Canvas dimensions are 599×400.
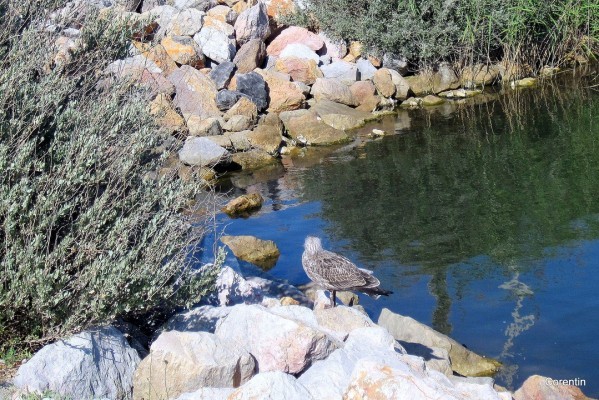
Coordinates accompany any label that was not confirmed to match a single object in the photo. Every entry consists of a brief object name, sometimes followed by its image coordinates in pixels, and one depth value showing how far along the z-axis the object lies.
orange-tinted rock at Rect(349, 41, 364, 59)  24.00
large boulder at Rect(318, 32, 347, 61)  24.19
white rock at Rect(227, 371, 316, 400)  5.20
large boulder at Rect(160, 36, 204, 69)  21.28
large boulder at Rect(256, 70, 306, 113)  20.53
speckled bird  8.76
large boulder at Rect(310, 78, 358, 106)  21.17
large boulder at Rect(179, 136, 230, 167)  16.14
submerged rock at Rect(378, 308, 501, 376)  8.60
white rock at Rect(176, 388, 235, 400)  5.56
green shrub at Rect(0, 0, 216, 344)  6.38
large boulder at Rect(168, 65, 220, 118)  19.37
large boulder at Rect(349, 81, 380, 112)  21.59
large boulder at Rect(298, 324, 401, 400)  5.73
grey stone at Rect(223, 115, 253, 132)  18.91
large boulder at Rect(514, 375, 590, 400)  7.46
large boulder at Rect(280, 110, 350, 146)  19.23
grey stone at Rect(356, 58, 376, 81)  23.00
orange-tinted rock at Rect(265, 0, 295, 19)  25.05
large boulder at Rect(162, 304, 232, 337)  7.18
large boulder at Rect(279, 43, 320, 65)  22.91
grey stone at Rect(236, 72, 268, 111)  20.28
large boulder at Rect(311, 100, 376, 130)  20.17
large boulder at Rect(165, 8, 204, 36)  22.03
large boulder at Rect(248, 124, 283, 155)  18.41
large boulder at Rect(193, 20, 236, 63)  22.08
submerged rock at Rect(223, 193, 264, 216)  14.73
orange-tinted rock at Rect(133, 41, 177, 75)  19.36
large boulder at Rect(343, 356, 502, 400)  4.89
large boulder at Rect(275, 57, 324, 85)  22.02
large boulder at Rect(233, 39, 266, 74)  22.00
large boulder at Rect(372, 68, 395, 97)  22.50
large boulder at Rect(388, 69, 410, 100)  22.81
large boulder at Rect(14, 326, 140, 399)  5.80
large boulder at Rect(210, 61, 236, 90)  20.64
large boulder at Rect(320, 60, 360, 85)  22.53
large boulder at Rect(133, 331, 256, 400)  6.00
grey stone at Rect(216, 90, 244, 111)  19.72
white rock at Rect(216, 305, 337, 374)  6.45
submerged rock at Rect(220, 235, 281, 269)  12.23
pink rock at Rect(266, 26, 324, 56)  23.62
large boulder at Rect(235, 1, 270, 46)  23.06
